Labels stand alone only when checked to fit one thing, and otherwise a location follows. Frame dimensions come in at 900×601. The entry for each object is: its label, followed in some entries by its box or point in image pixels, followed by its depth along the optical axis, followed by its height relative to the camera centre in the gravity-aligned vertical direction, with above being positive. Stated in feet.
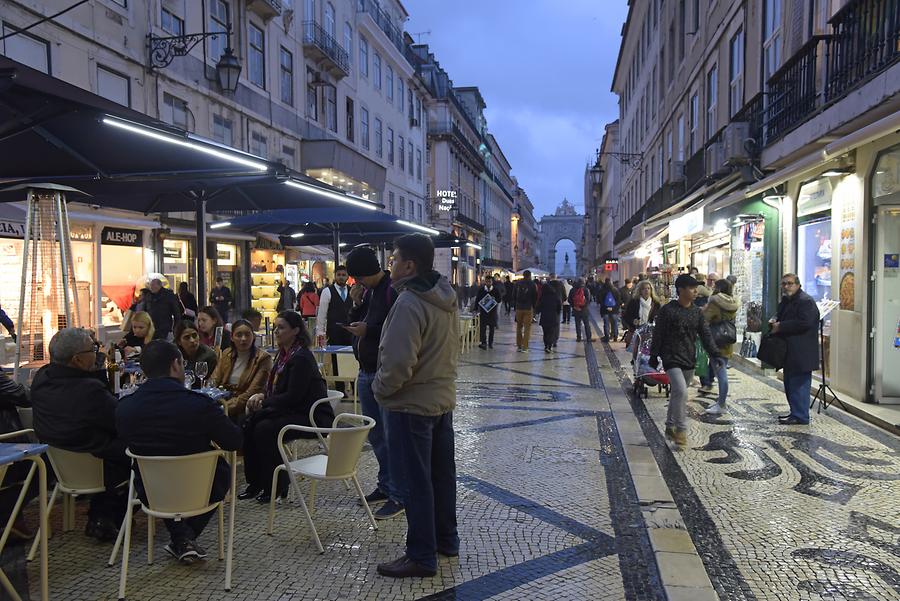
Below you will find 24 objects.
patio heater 21.63 +1.21
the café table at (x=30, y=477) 10.53 -3.15
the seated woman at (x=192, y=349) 19.75 -1.78
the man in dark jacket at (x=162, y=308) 31.32 -0.88
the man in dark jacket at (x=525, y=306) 49.44 -1.31
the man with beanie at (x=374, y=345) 15.19 -1.32
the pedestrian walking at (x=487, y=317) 51.39 -2.21
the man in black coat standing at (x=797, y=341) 24.14 -1.94
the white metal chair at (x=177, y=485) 11.56 -3.45
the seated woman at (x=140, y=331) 21.20 -1.33
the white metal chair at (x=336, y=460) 13.39 -3.54
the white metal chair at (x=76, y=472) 13.44 -3.71
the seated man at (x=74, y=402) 13.32 -2.26
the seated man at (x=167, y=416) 11.95 -2.28
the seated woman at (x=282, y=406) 16.20 -2.87
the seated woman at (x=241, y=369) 17.80 -2.19
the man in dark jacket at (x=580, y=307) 56.39 -1.60
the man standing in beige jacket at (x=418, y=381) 11.77 -1.65
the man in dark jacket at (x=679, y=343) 21.90 -1.83
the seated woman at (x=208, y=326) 23.72 -1.31
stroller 30.91 -3.92
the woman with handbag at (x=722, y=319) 28.37 -1.35
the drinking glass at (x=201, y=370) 18.16 -2.19
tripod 26.86 -4.47
